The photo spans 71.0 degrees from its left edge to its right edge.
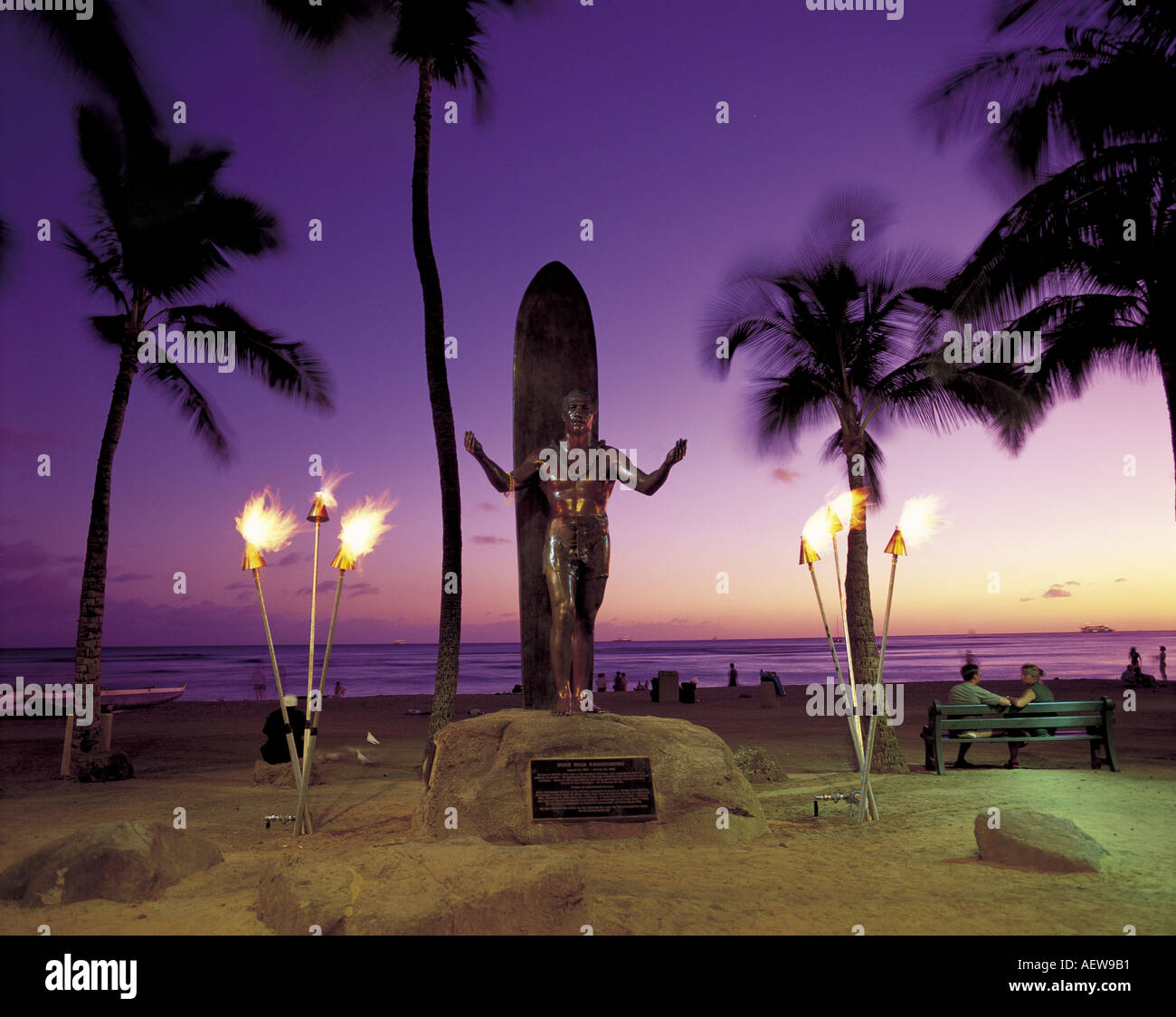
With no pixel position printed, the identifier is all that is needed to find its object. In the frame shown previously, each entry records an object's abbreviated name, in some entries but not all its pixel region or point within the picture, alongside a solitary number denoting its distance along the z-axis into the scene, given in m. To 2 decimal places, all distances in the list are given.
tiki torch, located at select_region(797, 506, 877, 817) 7.54
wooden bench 10.56
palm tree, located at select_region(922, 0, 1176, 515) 10.94
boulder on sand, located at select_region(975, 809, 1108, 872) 5.57
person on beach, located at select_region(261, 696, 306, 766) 10.59
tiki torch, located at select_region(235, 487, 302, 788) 7.10
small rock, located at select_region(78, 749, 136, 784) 11.16
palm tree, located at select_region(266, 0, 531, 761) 11.71
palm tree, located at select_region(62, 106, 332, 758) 12.67
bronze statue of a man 7.66
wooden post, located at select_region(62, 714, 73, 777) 11.58
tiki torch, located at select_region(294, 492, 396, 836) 7.14
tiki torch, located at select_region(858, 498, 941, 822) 7.44
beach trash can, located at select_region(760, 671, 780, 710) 24.12
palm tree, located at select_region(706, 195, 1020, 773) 12.30
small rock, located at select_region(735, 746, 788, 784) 10.28
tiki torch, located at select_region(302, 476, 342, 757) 7.14
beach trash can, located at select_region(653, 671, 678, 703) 26.36
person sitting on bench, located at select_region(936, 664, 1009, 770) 11.24
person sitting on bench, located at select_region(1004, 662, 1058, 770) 11.02
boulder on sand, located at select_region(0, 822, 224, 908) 5.11
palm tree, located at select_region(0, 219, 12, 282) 13.02
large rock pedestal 6.58
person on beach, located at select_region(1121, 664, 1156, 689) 27.17
